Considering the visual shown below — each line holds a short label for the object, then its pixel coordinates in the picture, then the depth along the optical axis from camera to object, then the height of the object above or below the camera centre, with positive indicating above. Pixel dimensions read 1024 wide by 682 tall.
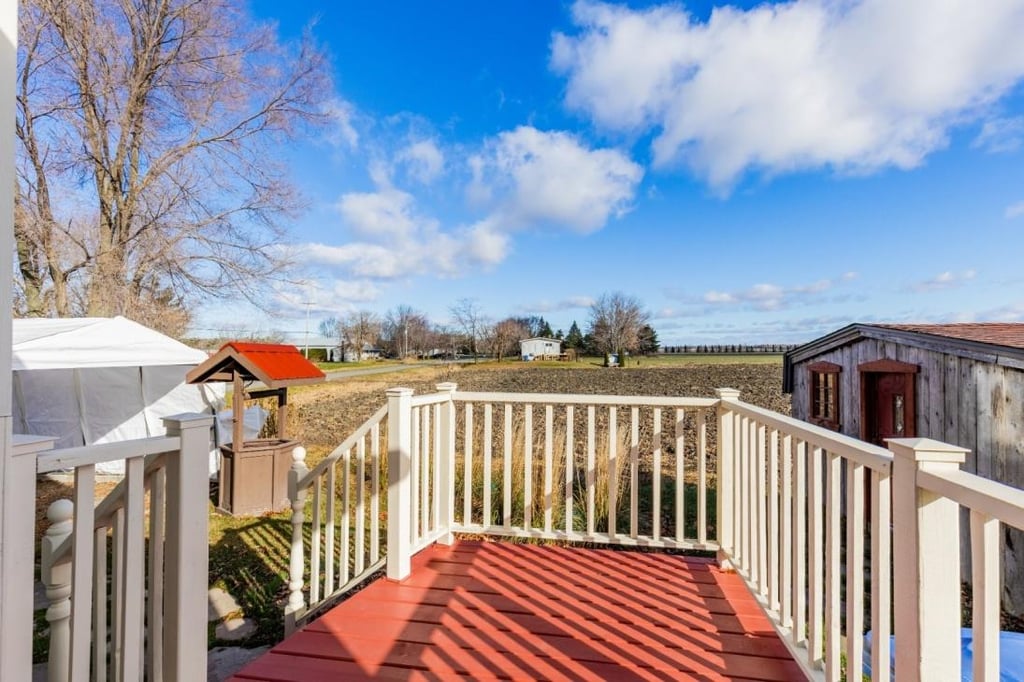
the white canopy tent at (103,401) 6.43 -0.72
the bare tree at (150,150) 7.38 +3.39
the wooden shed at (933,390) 4.38 -0.49
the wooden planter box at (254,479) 4.98 -1.40
